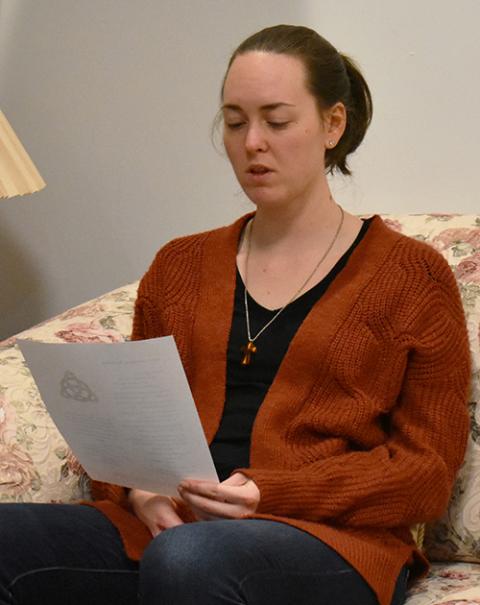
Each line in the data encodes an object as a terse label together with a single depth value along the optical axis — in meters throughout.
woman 2.35
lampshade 2.91
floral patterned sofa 2.55
